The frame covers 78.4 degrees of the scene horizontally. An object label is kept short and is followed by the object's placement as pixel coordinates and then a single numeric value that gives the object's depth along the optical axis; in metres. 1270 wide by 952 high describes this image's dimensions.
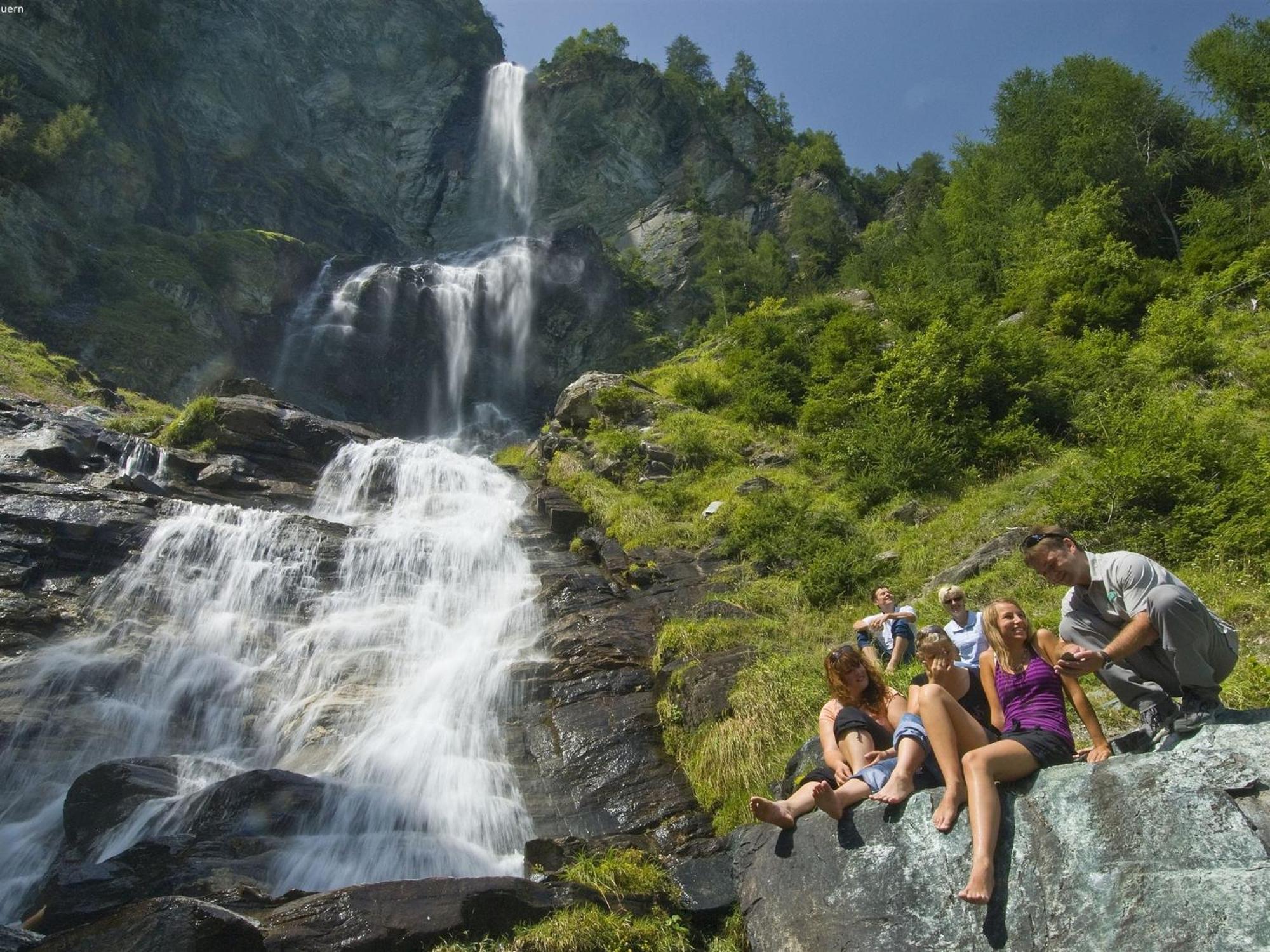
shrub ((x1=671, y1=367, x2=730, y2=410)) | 21.03
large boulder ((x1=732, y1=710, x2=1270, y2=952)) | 3.33
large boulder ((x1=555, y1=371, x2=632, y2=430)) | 20.69
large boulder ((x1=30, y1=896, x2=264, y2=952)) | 4.39
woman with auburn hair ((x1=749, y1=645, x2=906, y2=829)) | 4.90
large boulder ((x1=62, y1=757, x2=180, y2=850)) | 7.20
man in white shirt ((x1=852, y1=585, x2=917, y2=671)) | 7.50
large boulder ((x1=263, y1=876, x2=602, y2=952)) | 4.90
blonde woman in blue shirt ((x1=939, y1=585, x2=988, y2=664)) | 6.27
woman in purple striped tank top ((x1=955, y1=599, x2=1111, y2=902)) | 3.83
